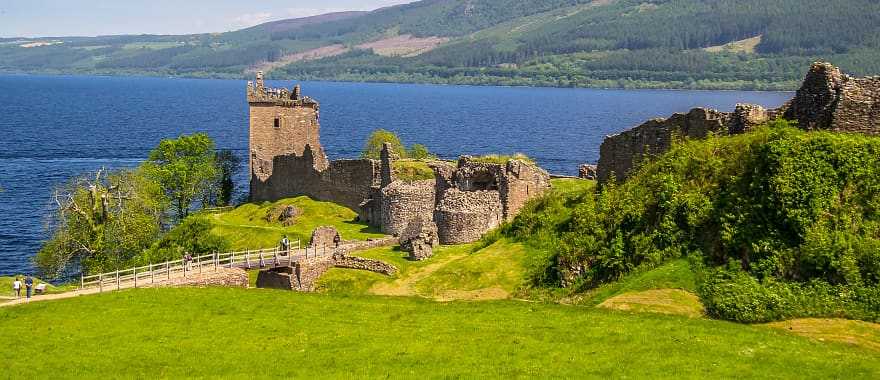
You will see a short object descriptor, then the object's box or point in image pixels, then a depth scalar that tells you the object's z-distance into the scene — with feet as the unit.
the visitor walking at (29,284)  124.79
